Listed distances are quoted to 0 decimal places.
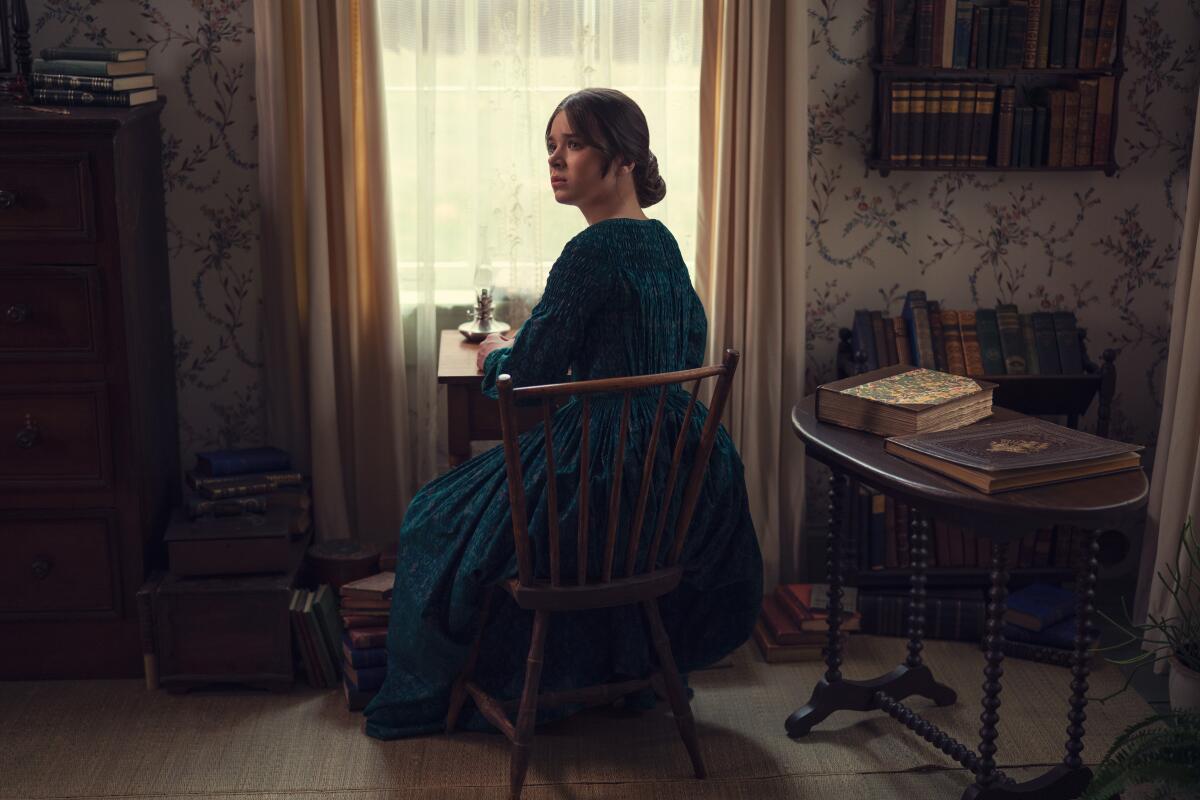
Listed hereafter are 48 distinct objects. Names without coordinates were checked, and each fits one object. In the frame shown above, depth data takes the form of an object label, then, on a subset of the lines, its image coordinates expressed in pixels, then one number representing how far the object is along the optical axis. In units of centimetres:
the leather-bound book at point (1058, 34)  319
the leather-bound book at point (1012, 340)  334
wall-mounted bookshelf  319
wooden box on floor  289
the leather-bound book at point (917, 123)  319
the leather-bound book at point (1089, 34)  319
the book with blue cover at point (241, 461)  316
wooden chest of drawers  273
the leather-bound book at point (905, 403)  235
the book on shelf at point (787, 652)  316
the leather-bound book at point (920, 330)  329
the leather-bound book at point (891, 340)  333
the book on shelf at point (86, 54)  286
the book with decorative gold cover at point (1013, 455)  211
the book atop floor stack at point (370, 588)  292
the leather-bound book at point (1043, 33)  319
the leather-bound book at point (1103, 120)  322
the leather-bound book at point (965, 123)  320
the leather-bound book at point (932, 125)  319
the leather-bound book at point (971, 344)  332
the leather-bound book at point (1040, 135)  325
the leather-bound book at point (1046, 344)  335
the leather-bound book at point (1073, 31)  319
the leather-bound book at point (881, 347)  333
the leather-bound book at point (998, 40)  318
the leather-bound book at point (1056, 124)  324
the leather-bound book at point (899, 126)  320
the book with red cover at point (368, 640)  287
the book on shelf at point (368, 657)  287
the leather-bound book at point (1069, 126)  324
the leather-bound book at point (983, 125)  321
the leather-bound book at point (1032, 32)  318
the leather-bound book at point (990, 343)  334
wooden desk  288
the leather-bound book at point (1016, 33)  318
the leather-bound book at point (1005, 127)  322
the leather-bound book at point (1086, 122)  323
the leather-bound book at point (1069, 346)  336
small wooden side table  207
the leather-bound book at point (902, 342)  331
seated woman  248
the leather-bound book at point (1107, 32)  320
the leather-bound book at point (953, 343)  331
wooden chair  227
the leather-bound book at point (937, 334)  331
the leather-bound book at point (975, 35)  318
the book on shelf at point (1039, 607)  317
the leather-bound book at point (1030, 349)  335
